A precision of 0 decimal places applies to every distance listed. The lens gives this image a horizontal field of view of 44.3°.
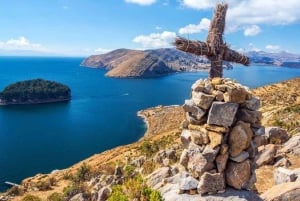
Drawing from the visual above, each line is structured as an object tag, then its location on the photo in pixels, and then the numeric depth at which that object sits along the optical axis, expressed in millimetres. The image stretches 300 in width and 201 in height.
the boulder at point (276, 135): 26969
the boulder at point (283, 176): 16656
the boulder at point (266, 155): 22422
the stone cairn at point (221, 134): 11672
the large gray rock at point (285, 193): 13984
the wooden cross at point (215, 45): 11055
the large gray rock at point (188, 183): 12070
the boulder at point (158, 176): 15899
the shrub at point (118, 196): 13172
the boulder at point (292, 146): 24031
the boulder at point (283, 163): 21566
